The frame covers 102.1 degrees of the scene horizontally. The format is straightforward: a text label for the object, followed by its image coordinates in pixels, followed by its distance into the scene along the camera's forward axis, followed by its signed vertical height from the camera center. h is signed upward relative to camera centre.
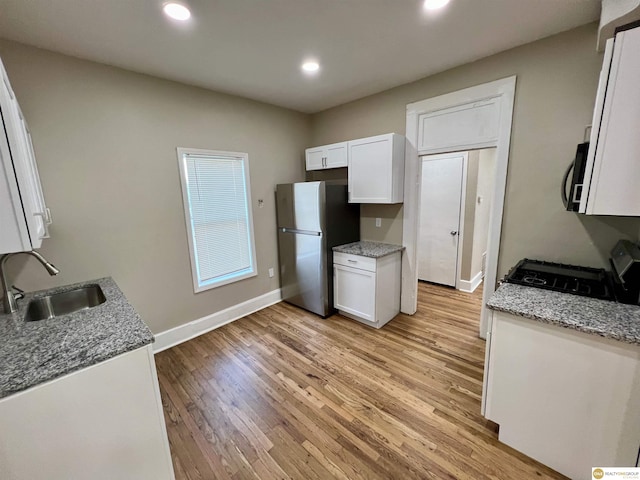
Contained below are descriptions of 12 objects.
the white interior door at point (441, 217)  3.75 -0.39
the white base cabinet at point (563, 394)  1.18 -1.04
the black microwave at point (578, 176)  1.65 +0.07
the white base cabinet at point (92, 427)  0.91 -0.88
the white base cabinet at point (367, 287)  2.77 -1.04
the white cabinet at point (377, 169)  2.71 +0.27
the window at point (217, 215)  2.73 -0.19
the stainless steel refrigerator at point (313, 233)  2.97 -0.46
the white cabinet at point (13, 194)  1.02 +0.04
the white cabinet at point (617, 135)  1.08 +0.22
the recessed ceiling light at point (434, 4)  1.53 +1.11
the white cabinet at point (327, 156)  3.11 +0.48
